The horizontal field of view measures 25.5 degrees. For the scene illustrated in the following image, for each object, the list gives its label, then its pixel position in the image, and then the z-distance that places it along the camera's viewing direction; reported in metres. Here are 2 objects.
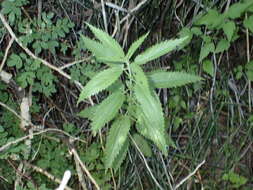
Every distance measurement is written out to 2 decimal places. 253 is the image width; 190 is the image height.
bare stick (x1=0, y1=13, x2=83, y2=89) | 1.25
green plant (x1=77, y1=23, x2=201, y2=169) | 0.92
